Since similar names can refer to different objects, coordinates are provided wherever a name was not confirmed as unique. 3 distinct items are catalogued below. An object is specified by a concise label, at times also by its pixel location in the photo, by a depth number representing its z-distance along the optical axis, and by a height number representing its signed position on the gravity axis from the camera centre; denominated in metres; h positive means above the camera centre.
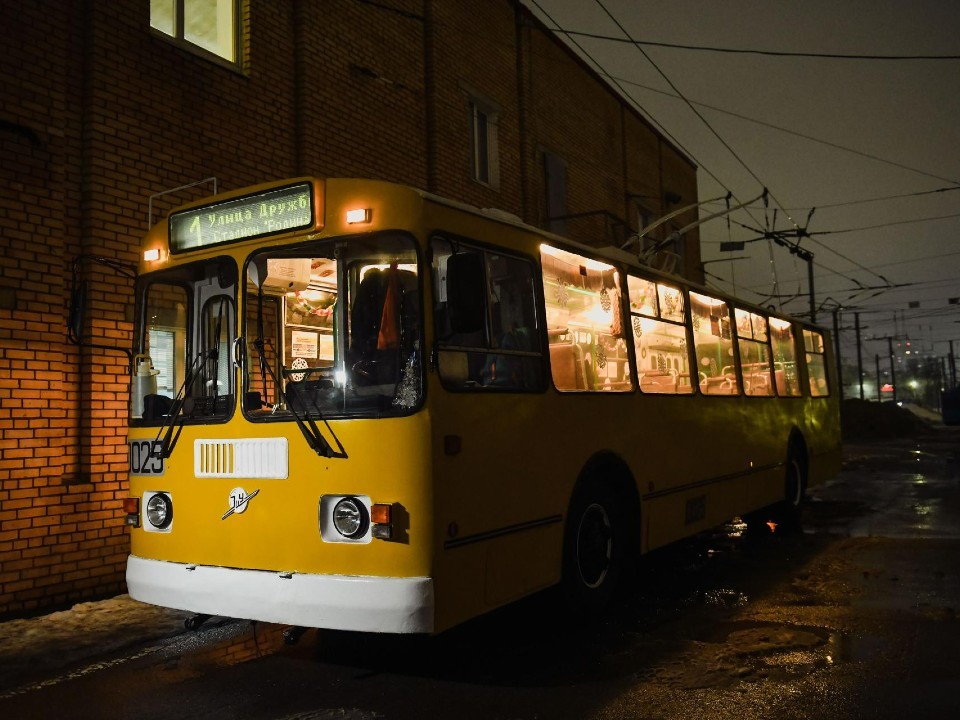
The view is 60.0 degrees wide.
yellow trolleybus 4.41 +0.06
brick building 6.77 +2.90
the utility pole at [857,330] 67.01 +5.99
